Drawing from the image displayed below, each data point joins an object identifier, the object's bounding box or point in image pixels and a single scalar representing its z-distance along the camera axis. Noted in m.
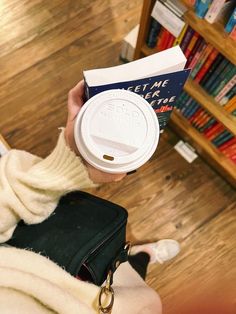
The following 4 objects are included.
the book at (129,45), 1.45
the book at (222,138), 1.24
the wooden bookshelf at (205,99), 0.95
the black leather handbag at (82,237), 0.70
